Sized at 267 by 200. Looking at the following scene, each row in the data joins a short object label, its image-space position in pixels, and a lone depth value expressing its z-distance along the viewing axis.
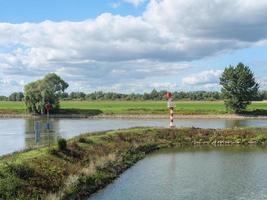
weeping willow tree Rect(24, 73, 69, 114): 121.06
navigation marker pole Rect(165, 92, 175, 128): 60.38
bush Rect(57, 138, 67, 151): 32.77
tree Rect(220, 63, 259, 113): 109.45
